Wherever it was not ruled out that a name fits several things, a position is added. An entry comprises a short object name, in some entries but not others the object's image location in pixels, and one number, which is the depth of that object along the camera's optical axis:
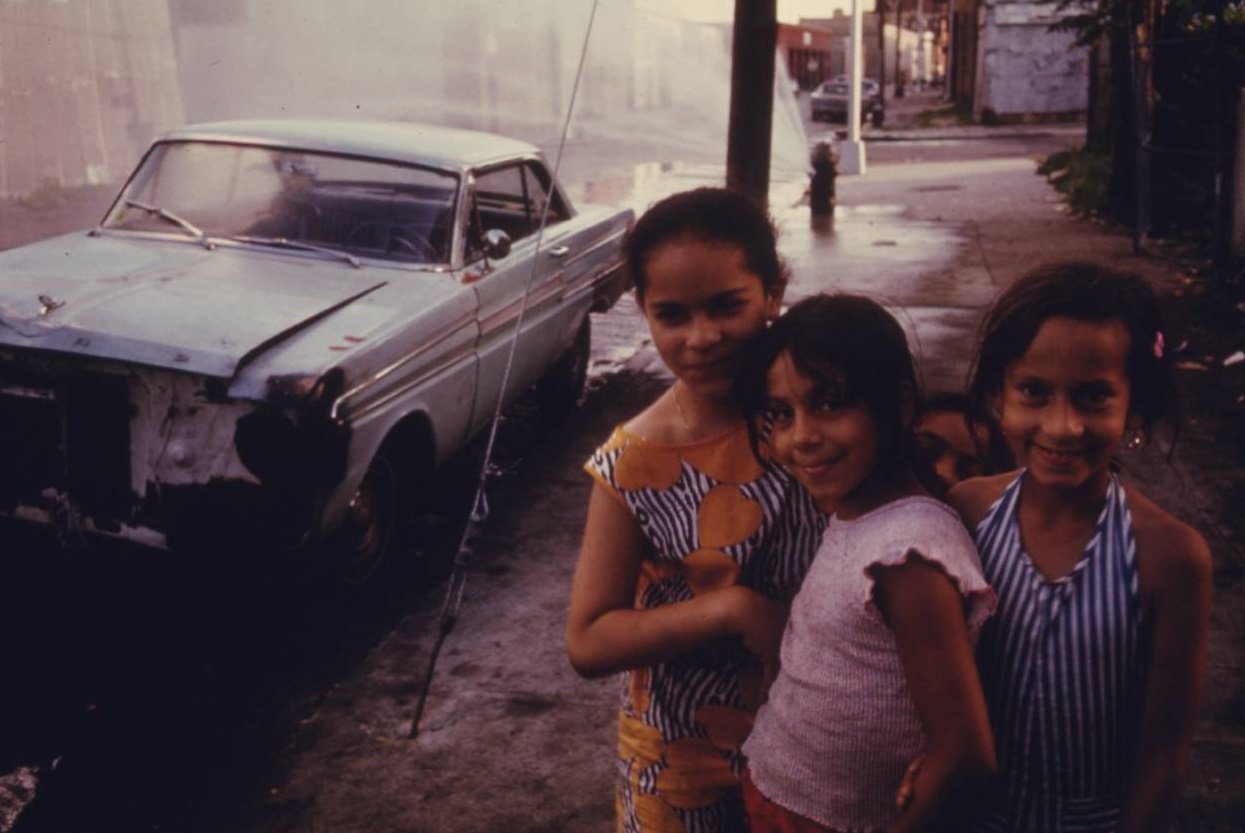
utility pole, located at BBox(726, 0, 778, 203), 6.37
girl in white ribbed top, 1.36
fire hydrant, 14.85
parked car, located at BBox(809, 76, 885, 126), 38.38
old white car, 4.14
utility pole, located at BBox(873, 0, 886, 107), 43.03
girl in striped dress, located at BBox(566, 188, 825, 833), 1.65
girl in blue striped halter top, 1.46
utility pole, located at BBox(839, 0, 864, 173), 19.57
